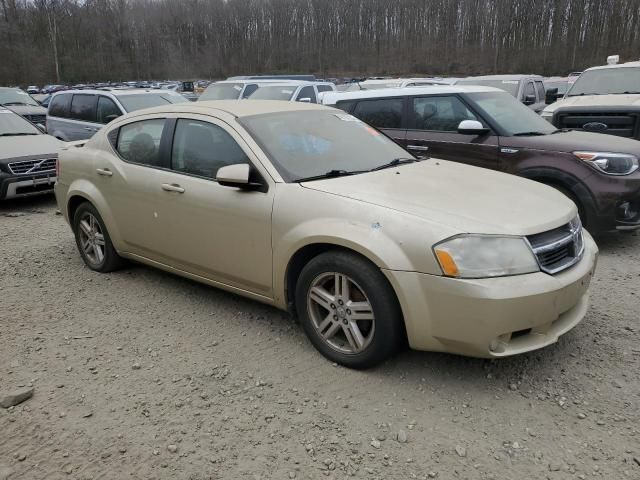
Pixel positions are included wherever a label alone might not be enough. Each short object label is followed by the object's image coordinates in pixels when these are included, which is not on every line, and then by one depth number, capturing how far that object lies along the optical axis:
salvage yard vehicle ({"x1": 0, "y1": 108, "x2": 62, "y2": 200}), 8.04
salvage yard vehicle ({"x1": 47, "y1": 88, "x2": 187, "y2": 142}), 10.41
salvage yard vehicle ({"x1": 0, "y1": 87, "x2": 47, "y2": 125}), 15.56
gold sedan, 2.89
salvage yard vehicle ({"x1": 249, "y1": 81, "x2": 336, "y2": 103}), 12.53
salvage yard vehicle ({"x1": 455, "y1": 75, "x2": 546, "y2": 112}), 13.02
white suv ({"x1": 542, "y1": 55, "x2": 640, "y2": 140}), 8.03
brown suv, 5.59
